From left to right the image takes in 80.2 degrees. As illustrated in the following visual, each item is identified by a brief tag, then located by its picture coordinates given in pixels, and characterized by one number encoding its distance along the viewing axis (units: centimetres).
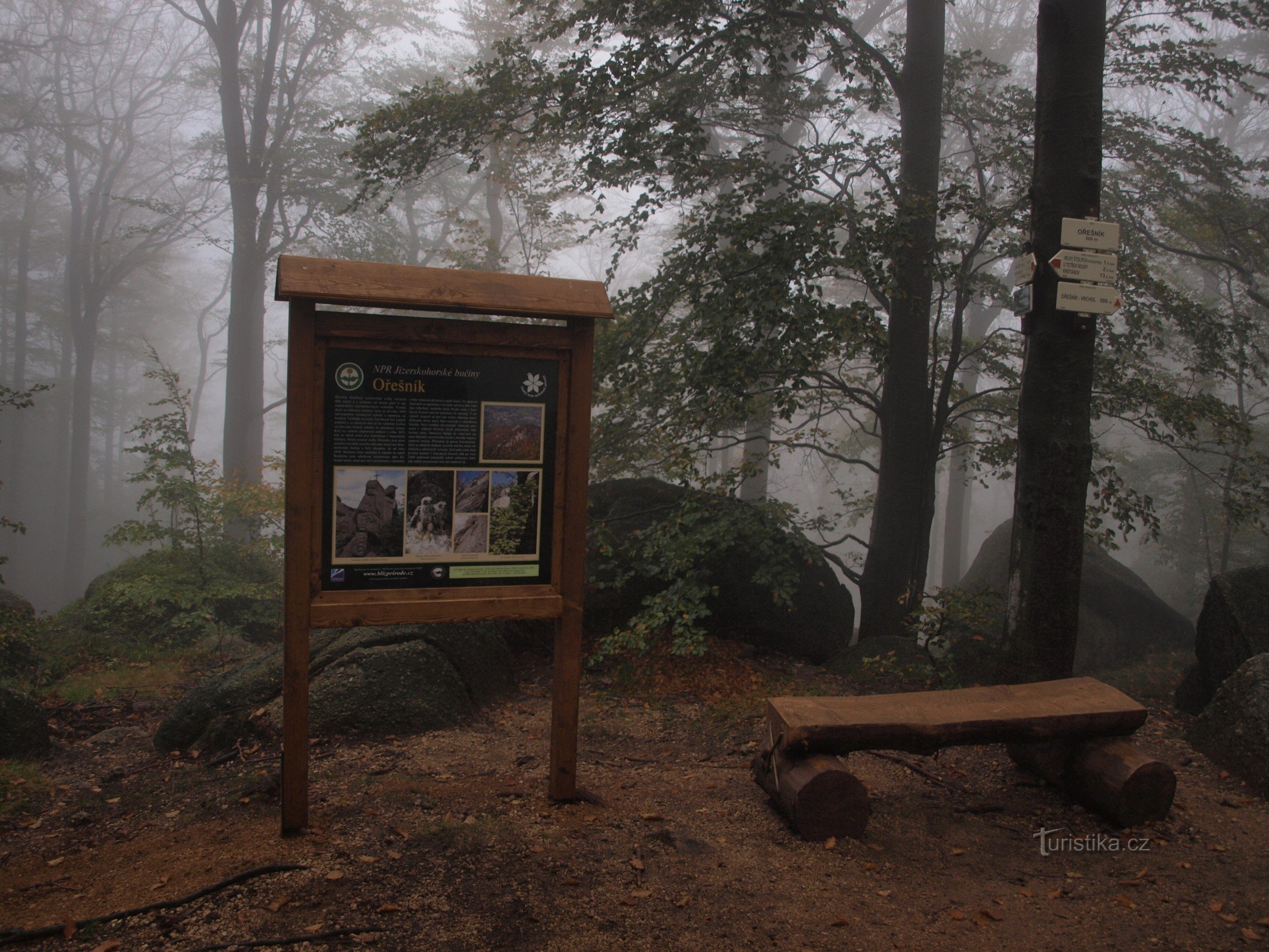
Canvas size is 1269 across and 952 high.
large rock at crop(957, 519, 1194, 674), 1077
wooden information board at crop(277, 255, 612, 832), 343
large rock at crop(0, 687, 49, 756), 477
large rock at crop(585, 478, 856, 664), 669
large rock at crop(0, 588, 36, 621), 847
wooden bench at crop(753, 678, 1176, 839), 364
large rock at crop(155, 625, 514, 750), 490
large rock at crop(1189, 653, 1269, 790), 435
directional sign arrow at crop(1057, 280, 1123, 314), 462
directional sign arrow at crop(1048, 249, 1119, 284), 466
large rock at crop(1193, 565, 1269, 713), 570
